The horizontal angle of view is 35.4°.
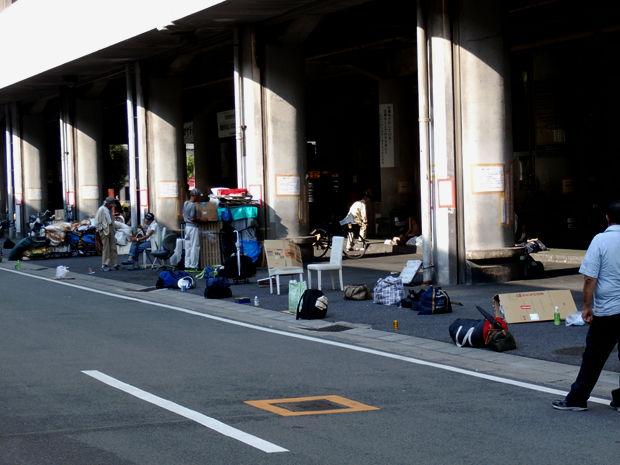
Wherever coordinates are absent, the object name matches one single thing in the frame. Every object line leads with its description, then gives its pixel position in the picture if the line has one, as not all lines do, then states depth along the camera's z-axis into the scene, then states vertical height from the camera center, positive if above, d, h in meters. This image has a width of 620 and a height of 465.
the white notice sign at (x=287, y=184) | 23.61 +0.42
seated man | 24.38 -0.81
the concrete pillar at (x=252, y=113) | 23.45 +2.16
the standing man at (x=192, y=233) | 22.19 -0.66
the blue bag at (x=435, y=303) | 14.03 -1.54
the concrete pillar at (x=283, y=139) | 23.50 +1.53
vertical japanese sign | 33.03 +2.23
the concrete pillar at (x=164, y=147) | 30.11 +1.82
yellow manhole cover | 7.62 -1.65
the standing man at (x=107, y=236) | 24.02 -0.73
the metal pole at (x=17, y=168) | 42.47 +1.83
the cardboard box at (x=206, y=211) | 22.27 -0.16
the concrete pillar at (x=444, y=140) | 17.84 +1.05
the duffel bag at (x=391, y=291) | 15.30 -1.47
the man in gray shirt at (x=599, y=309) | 7.47 -0.90
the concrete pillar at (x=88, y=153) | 36.81 +2.08
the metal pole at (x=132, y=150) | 30.05 +1.75
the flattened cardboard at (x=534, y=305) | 12.92 -1.49
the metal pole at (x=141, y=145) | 29.72 +1.87
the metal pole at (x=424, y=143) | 18.02 +1.02
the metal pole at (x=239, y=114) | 23.77 +2.19
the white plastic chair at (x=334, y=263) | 17.06 -1.13
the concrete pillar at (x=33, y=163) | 42.44 +2.00
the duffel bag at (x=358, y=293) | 16.09 -1.55
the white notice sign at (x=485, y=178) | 18.02 +0.33
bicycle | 26.20 -1.15
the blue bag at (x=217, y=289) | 17.25 -1.53
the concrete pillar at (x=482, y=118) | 17.92 +1.45
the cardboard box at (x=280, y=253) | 18.17 -0.97
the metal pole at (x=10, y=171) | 43.19 +1.74
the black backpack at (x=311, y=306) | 14.03 -1.52
